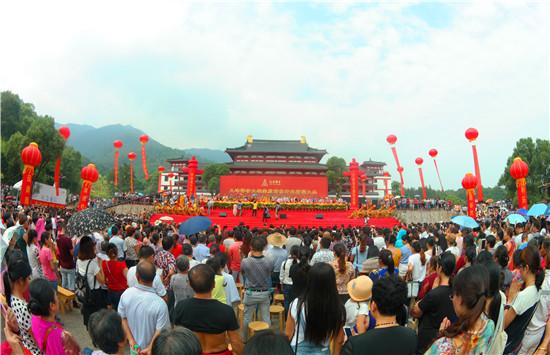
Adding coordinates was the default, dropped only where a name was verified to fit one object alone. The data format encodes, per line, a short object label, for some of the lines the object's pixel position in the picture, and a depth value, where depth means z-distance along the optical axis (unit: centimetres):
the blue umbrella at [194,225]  629
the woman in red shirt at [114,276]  422
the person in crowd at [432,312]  292
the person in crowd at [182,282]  376
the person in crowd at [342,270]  404
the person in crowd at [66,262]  576
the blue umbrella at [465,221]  788
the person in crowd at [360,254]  558
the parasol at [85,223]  524
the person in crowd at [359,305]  261
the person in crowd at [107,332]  207
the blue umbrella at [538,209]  962
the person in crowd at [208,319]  252
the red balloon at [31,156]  1456
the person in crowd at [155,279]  359
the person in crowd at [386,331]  197
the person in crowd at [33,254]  506
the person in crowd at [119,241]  611
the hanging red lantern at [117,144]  2875
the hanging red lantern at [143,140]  3076
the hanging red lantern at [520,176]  1603
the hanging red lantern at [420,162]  3208
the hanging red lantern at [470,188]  1823
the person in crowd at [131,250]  612
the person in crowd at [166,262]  451
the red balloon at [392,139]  2725
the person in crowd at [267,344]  155
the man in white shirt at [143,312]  287
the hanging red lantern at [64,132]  1998
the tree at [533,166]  2703
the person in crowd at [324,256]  448
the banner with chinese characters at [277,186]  3014
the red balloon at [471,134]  1758
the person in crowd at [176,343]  158
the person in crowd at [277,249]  538
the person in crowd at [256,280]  420
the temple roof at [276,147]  3953
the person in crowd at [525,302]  288
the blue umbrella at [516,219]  1006
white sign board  2306
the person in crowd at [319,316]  236
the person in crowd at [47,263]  499
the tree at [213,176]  5194
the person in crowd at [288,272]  440
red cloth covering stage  2056
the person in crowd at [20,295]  239
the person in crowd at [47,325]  227
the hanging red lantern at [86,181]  1844
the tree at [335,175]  5091
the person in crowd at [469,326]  201
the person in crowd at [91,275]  406
